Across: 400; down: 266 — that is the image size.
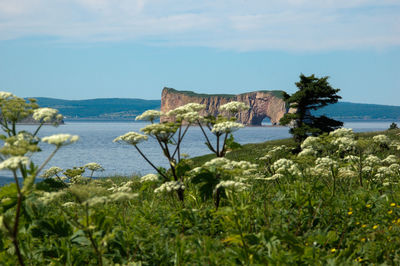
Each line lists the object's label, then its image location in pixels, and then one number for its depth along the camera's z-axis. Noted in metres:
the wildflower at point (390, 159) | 20.08
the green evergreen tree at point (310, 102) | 53.50
